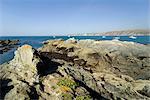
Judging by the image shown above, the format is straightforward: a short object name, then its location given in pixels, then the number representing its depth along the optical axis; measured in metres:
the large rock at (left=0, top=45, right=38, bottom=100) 4.67
